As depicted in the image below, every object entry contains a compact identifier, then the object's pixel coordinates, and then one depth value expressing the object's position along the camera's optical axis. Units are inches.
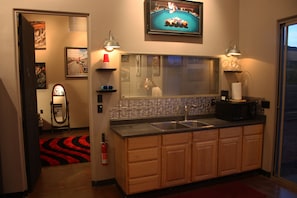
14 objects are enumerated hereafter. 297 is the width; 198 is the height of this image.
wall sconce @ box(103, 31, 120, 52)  122.3
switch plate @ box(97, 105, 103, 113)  129.0
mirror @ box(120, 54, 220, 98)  137.5
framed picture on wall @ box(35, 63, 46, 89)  245.3
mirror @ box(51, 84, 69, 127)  249.0
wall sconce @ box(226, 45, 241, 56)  147.4
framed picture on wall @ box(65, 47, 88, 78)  252.2
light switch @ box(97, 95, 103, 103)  128.5
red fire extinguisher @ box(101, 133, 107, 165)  129.2
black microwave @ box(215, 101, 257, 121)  141.3
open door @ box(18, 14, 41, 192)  119.6
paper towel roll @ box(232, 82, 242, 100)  148.3
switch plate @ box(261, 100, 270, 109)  140.8
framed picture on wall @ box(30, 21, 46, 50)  243.9
